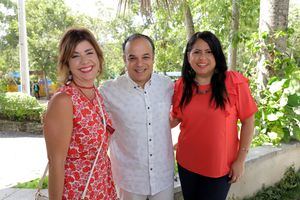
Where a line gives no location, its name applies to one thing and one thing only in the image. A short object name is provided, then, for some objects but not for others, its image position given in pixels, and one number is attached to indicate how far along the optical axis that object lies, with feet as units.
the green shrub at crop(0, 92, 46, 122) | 43.11
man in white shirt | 8.46
